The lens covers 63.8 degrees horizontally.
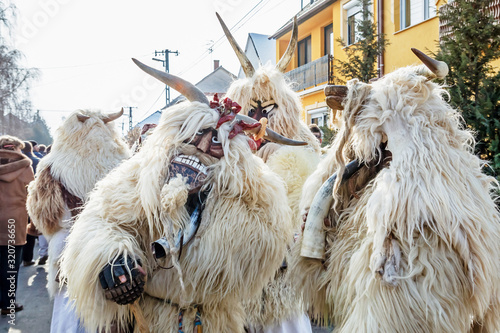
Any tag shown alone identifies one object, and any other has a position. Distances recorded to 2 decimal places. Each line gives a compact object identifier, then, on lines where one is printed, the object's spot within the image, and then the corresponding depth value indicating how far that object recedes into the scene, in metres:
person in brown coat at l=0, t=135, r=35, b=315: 5.01
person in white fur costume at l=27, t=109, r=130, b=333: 3.47
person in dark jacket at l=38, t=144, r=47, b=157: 11.69
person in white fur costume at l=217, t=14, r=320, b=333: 2.59
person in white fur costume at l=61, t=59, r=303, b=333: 1.84
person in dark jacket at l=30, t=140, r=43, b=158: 9.93
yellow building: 10.48
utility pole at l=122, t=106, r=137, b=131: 42.66
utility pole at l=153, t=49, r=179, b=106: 29.18
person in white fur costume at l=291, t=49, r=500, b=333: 1.42
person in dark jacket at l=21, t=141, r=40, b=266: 7.49
